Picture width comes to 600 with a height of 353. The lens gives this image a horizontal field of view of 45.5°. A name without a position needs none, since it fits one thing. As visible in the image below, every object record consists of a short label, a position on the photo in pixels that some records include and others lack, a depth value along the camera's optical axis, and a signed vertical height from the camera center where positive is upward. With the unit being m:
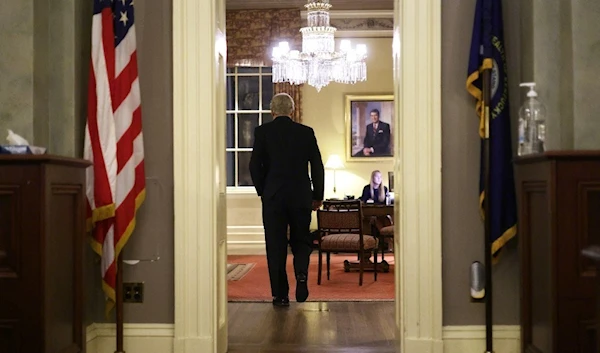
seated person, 9.41 -0.12
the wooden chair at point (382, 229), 7.61 -0.52
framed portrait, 10.53 +0.80
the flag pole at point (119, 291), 3.74 -0.57
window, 10.47 +1.04
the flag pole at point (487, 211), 3.68 -0.16
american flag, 3.67 +0.24
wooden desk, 7.49 -0.35
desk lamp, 10.34 +0.27
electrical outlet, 3.98 -0.61
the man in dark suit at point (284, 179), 5.47 +0.02
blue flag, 3.73 +0.33
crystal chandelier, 8.10 +1.45
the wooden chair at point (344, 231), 6.73 -0.48
